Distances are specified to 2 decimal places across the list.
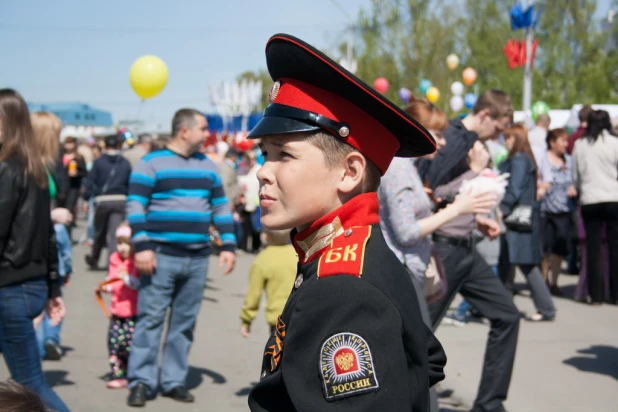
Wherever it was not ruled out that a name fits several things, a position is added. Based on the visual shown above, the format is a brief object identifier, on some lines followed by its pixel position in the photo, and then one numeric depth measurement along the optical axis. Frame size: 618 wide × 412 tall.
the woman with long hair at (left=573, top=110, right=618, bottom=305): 7.75
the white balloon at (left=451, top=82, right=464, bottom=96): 20.17
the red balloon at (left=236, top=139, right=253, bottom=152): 18.20
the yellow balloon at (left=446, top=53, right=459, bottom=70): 21.81
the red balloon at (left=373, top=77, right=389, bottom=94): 22.03
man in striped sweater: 5.88
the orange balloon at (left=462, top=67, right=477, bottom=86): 19.59
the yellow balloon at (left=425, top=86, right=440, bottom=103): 19.20
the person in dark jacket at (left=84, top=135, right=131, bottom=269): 11.72
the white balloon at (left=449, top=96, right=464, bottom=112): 19.53
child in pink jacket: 6.44
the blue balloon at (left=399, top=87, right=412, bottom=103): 11.17
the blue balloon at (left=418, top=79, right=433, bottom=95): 21.34
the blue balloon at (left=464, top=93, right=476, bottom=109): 18.08
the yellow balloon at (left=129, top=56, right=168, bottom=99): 10.77
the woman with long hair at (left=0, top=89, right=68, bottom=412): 4.34
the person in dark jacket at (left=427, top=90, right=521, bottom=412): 5.14
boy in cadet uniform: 1.81
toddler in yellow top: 5.62
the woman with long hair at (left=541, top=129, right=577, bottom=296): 10.49
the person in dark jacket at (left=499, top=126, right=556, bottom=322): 8.77
